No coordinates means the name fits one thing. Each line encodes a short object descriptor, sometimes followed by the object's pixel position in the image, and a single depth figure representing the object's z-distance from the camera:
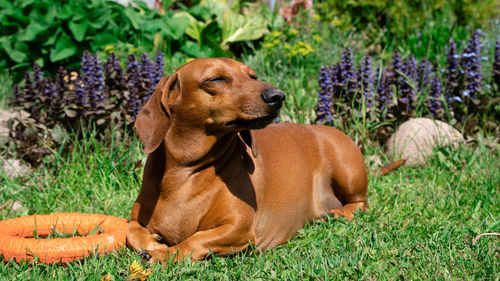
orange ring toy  2.89
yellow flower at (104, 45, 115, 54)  6.10
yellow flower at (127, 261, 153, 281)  2.53
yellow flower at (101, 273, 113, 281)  2.59
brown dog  2.83
